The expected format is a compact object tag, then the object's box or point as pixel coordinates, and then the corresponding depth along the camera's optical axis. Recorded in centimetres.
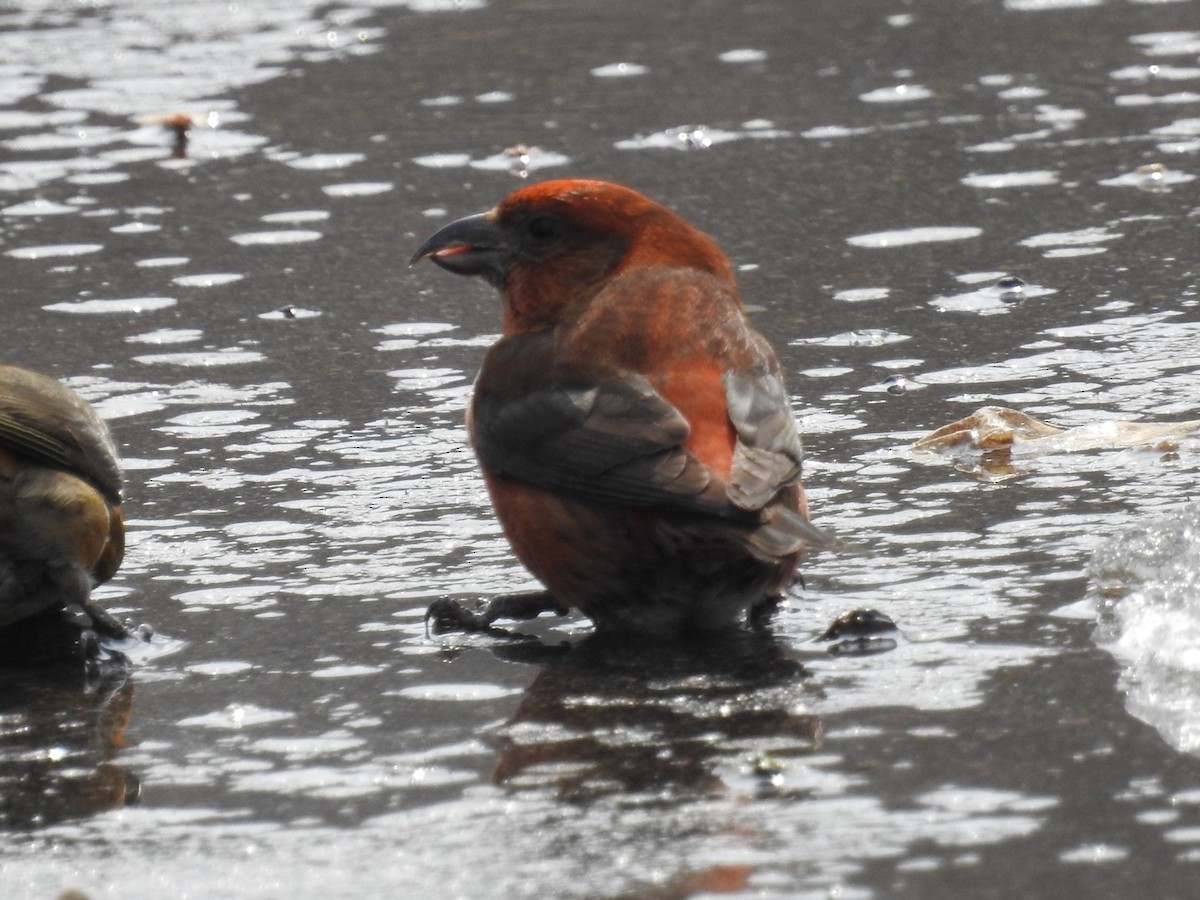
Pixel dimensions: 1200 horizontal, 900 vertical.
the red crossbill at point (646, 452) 881
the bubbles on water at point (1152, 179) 1778
